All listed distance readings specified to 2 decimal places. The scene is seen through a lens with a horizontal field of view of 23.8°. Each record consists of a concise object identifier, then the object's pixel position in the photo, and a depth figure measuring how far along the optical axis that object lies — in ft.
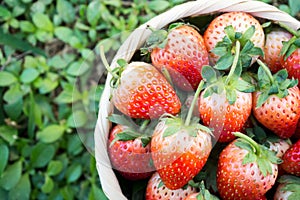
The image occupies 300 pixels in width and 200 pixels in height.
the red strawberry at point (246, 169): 1.19
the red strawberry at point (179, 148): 1.17
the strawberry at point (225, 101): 1.20
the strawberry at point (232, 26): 1.29
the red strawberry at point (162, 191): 1.25
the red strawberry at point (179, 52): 1.26
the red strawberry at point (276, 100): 1.23
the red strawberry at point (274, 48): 1.32
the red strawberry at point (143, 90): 1.24
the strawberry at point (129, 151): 1.26
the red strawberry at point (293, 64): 1.28
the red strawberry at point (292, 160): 1.24
